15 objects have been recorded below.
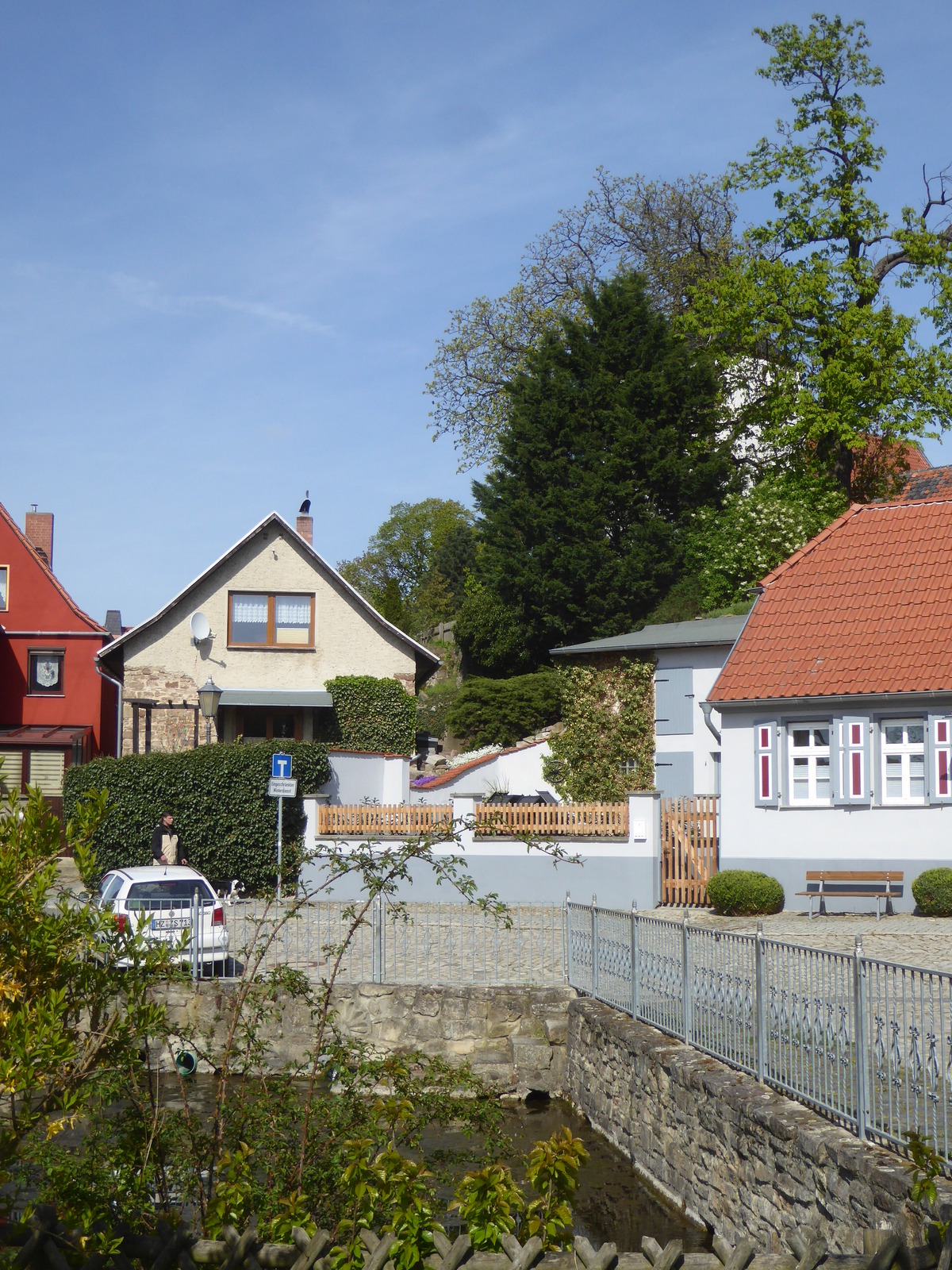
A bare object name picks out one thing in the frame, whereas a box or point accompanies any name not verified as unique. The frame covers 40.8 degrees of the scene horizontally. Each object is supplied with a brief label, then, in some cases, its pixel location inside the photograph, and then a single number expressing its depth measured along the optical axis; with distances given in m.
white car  15.66
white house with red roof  20.92
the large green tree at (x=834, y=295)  33.94
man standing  21.41
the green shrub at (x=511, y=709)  38.66
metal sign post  21.34
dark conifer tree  40.00
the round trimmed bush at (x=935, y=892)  19.59
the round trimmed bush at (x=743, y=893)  20.50
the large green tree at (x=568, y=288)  48.16
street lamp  25.09
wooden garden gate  21.97
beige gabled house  33.75
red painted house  36.19
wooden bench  20.48
